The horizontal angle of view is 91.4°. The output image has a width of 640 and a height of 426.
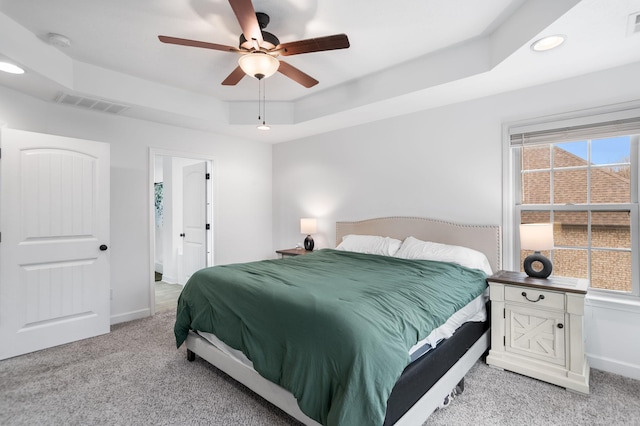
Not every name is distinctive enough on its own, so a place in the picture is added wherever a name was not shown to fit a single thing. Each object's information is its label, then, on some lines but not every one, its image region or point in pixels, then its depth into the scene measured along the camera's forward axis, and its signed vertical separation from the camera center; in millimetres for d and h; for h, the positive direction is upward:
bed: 1423 -793
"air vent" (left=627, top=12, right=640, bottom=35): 1864 +1156
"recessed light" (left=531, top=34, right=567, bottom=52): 2080 +1159
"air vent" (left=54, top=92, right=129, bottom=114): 3063 +1155
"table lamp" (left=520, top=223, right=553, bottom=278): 2479 -253
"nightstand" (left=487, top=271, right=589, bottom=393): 2215 -892
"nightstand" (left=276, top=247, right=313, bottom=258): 4384 -554
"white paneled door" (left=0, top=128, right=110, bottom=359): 2752 -244
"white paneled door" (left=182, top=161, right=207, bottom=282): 4715 -47
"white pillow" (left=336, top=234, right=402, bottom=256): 3457 -369
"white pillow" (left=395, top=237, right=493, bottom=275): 2850 -405
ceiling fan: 1967 +1123
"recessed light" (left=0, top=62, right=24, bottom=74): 2404 +1166
